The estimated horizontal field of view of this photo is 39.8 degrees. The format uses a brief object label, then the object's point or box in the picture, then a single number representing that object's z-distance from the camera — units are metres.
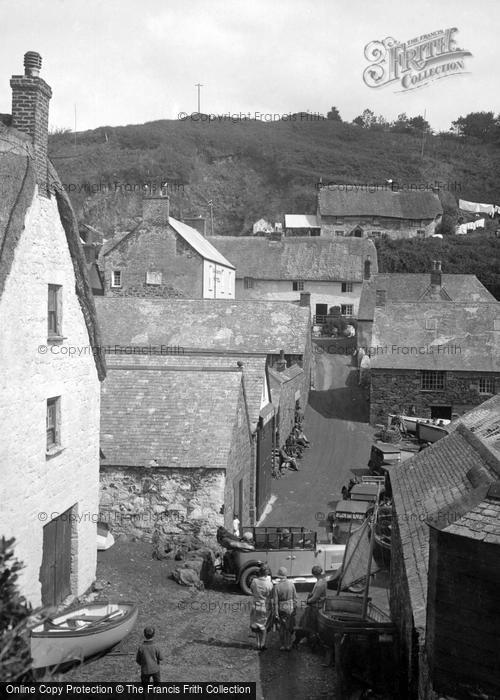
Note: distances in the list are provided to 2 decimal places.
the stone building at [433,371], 37.91
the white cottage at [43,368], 13.34
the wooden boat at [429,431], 31.87
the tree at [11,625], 5.48
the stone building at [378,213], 85.00
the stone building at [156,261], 49.69
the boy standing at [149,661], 11.23
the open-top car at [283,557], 17.64
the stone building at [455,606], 7.66
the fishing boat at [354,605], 11.62
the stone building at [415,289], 52.50
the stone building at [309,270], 64.69
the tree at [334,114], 166.10
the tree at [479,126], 145.88
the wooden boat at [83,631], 12.20
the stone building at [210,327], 37.88
